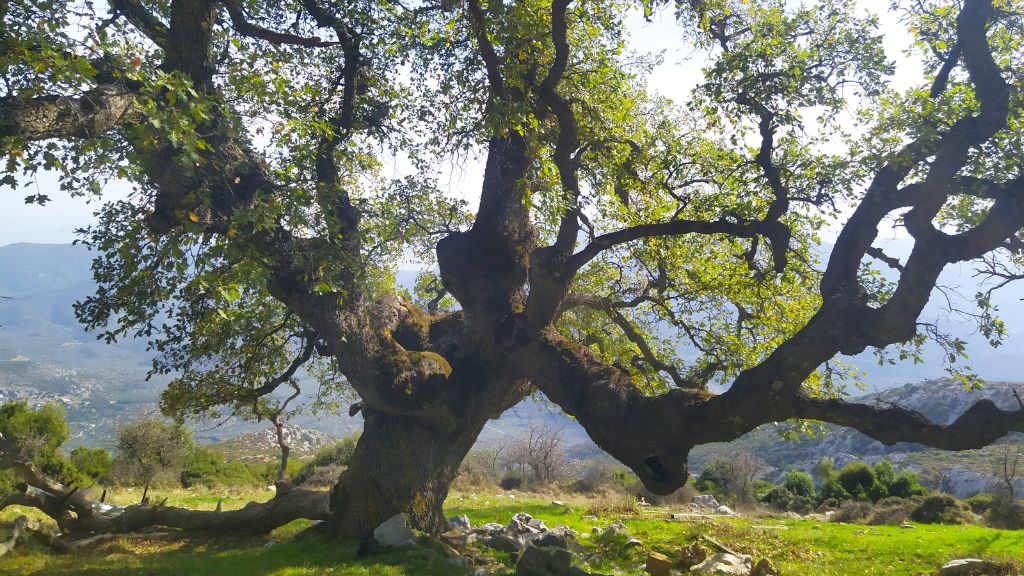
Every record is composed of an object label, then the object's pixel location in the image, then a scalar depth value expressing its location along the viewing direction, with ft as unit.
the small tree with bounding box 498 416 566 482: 133.49
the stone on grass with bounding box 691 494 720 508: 87.44
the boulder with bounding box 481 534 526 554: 38.93
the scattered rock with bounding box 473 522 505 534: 44.06
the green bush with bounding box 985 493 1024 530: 70.33
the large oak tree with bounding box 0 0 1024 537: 27.55
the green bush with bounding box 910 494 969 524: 72.28
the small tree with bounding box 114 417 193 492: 101.09
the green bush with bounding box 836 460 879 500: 98.59
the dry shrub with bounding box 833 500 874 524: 75.25
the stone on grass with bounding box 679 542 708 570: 37.65
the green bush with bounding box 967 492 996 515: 83.48
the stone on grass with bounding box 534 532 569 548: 38.22
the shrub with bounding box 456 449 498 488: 106.11
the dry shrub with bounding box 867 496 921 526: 72.33
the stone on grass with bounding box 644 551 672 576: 34.12
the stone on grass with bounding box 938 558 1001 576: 34.94
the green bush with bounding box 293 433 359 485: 123.94
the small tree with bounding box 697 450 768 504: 110.32
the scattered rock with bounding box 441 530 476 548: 37.50
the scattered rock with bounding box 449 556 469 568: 32.07
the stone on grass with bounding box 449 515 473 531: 45.93
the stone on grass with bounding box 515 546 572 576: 31.86
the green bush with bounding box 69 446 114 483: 95.71
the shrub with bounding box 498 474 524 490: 120.67
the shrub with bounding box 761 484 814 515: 97.66
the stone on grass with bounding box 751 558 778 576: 34.94
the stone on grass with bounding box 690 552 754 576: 34.96
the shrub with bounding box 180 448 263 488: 113.97
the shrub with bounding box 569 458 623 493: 111.20
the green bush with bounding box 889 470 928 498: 94.72
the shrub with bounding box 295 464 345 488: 101.50
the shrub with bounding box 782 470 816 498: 107.96
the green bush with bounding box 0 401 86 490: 86.94
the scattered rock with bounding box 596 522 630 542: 44.39
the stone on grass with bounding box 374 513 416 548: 33.47
